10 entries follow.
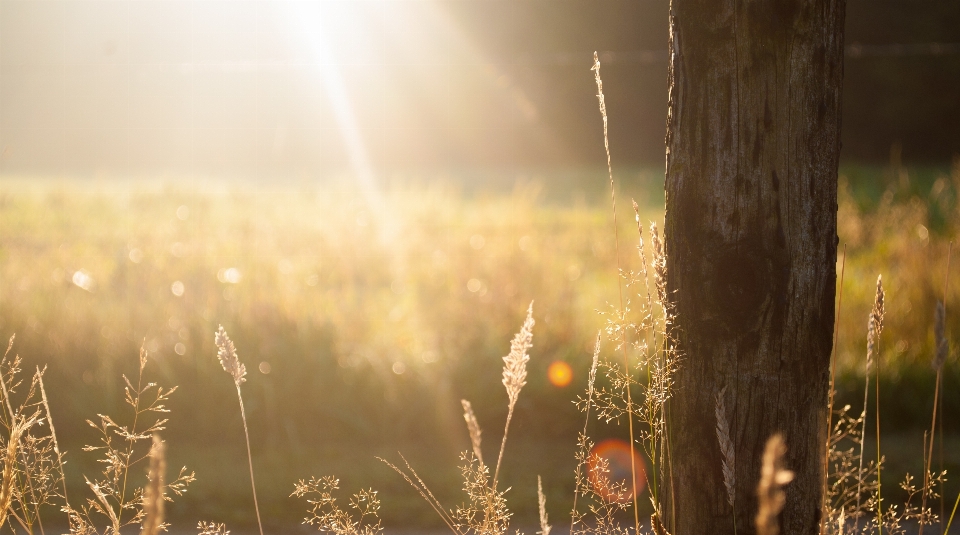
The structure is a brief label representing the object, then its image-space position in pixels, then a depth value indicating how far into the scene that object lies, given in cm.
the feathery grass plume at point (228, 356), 151
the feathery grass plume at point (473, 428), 152
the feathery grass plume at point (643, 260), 151
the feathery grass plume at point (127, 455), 155
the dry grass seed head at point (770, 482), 124
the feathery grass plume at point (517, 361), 154
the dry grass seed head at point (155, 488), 128
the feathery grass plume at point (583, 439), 154
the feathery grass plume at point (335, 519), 159
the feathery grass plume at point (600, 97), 154
